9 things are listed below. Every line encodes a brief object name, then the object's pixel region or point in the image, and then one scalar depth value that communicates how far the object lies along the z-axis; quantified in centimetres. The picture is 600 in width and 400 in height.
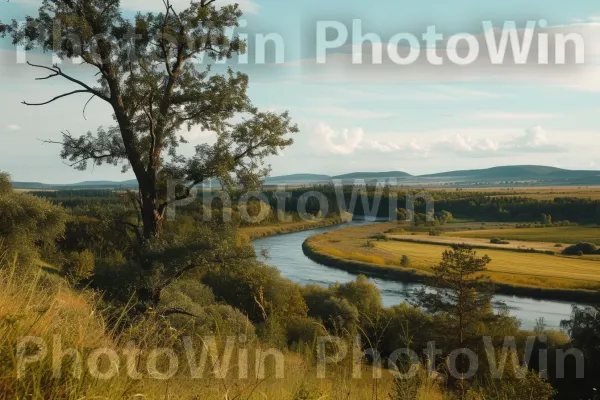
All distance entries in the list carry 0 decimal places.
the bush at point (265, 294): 3331
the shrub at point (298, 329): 2883
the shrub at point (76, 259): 2508
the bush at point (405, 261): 6601
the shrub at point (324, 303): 3588
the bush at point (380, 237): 8681
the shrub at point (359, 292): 3919
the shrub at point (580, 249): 7747
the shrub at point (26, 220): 2094
